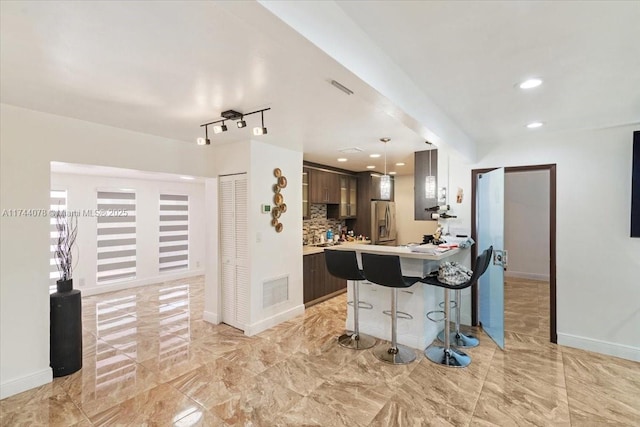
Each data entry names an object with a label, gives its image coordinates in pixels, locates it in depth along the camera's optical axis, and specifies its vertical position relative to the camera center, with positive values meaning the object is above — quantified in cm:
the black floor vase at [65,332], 296 -115
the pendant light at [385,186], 413 +34
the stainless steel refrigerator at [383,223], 669 -27
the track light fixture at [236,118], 283 +90
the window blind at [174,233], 709 -47
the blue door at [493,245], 351 -44
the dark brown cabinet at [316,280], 503 -118
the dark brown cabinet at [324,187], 569 +47
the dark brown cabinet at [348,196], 649 +34
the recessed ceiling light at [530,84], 226 +94
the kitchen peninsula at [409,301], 349 -109
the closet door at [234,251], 410 -52
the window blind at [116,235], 616 -46
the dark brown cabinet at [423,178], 457 +49
